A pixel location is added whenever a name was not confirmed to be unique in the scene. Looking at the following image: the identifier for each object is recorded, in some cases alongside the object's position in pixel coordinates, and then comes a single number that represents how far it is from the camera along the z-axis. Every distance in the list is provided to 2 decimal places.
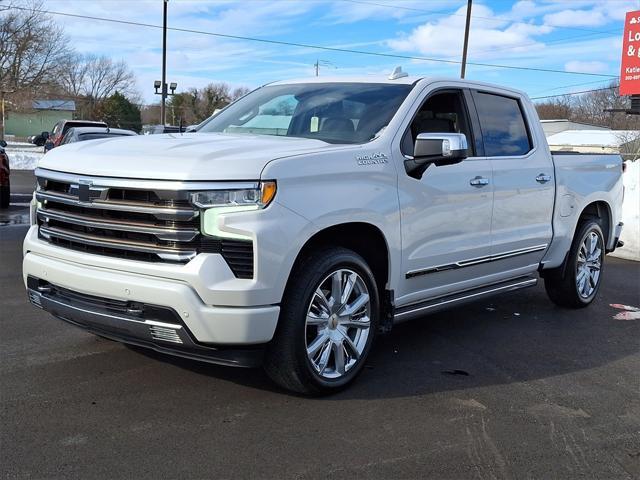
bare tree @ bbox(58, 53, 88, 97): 88.81
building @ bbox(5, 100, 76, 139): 78.75
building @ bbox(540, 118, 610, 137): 79.94
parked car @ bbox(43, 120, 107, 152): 19.73
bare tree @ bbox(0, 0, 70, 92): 43.75
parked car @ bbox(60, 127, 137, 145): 13.99
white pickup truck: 3.46
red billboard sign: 28.82
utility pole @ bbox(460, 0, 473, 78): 27.36
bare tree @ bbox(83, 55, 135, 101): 94.12
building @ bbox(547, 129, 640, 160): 52.94
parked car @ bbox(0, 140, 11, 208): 12.80
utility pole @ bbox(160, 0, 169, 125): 31.34
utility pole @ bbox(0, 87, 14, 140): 47.50
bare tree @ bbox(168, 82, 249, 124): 77.25
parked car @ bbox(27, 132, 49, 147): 25.80
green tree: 76.44
